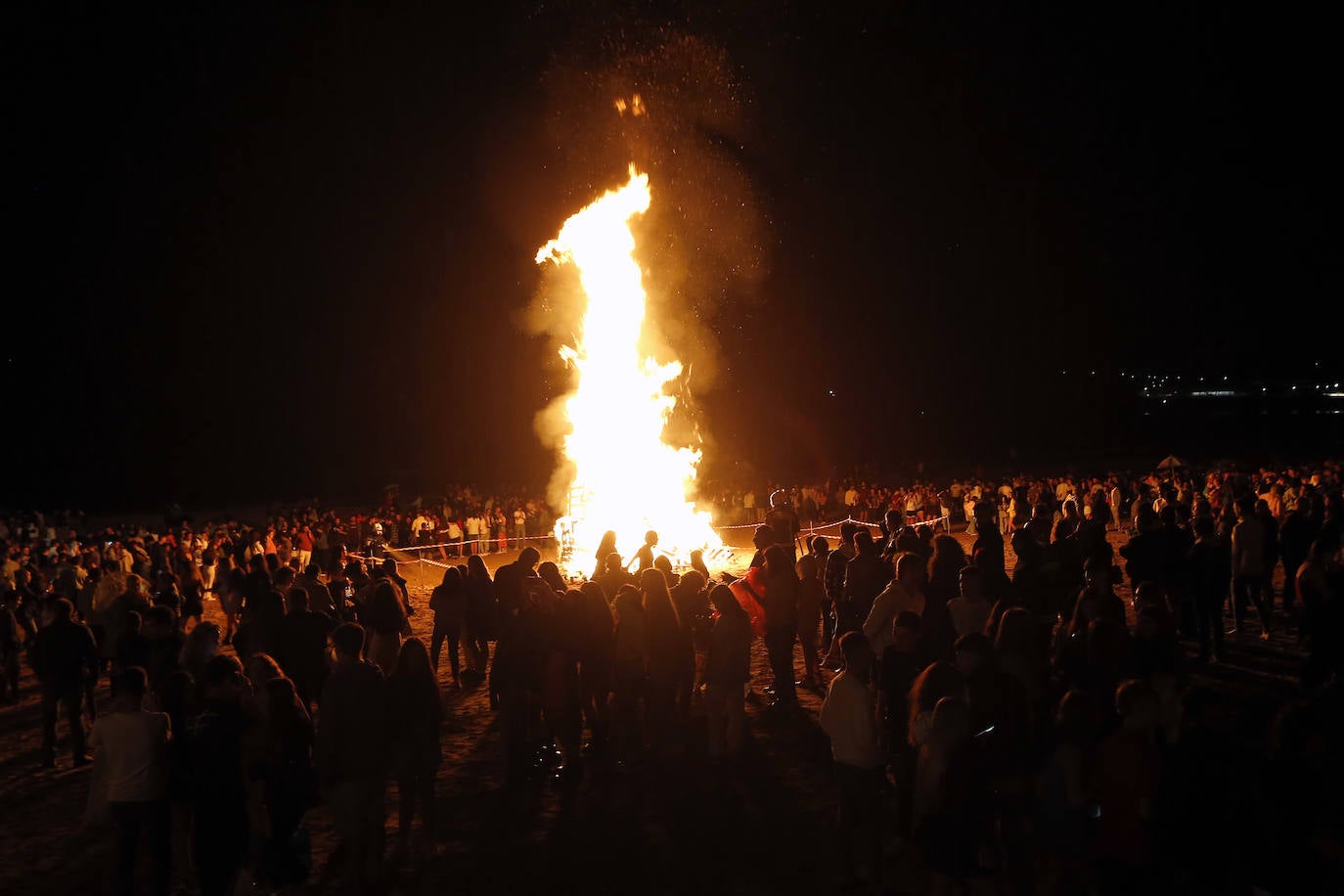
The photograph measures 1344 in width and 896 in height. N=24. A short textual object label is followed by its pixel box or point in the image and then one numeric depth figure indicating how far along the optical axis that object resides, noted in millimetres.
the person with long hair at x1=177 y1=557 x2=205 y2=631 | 13320
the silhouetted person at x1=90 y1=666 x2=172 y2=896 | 5504
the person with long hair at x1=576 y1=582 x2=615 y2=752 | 8195
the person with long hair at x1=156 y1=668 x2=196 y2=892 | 5562
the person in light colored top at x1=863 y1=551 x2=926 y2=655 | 7969
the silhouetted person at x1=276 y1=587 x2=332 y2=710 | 8438
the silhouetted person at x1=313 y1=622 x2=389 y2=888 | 5727
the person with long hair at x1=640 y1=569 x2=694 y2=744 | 8344
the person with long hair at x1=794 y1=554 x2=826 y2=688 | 10289
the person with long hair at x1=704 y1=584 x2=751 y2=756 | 8086
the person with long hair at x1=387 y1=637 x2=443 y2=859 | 6225
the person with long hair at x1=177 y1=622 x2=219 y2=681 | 7516
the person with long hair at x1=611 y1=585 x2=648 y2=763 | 8328
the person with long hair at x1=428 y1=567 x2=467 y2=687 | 10562
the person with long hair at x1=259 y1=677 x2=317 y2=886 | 5391
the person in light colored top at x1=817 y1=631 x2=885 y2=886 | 5797
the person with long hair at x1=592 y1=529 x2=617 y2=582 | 10641
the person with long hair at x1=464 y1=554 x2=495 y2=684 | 10602
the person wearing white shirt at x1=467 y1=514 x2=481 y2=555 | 27047
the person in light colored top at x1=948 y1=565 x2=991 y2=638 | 7816
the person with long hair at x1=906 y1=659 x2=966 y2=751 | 5312
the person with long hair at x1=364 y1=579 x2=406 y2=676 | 7406
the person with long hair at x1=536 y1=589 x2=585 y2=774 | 7805
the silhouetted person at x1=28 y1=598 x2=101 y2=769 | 8383
